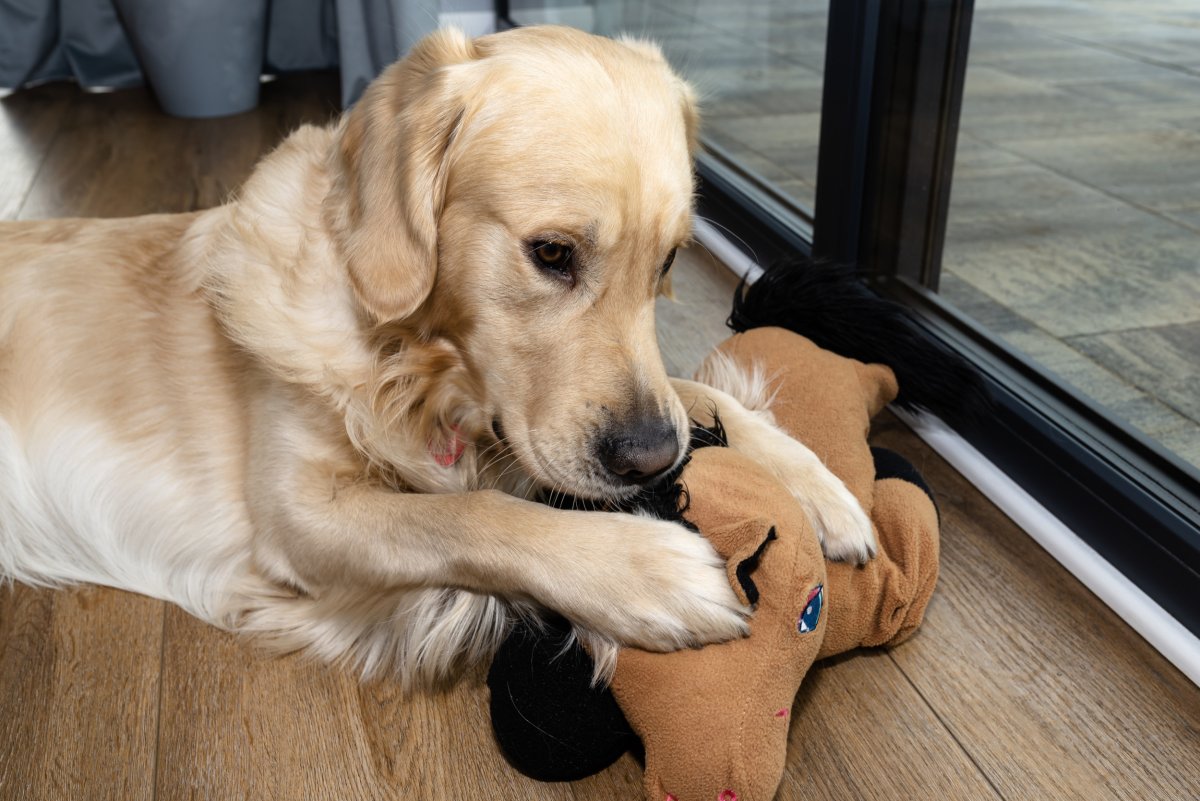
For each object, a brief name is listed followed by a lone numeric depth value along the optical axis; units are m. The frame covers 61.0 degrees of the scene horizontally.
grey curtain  3.91
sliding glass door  1.61
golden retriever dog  1.26
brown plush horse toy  1.06
